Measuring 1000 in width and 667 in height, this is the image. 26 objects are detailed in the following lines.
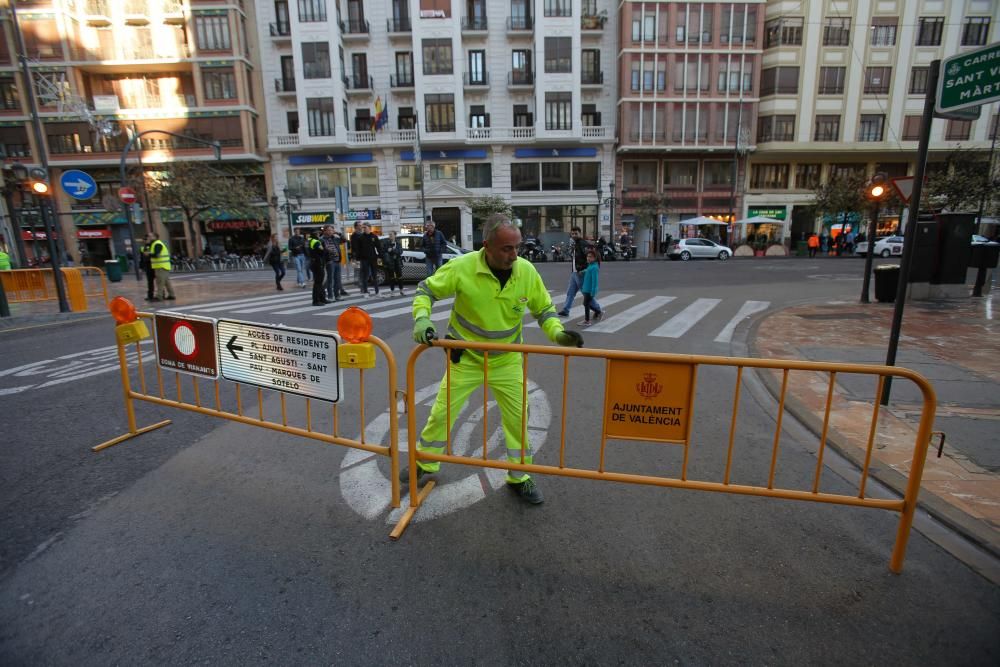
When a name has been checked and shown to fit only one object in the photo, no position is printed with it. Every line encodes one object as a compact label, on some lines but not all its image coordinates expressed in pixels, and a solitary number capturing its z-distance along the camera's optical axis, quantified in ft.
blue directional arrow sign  35.42
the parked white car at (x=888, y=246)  94.22
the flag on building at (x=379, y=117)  109.60
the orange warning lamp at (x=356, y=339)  9.80
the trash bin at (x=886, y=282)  35.50
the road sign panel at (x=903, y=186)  24.47
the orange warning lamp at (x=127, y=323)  13.28
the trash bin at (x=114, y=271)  68.03
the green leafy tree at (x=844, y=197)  102.83
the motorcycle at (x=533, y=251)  99.50
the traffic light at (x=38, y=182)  34.39
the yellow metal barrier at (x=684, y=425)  8.05
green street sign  11.64
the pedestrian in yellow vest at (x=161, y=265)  39.83
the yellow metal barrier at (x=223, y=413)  9.87
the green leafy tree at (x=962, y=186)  87.15
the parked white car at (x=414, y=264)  50.90
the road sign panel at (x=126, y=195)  57.47
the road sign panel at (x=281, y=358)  10.58
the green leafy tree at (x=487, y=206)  113.91
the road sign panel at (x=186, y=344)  12.30
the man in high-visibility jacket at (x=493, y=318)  10.11
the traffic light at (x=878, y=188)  33.24
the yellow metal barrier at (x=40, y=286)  37.29
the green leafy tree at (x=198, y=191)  97.09
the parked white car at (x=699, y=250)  99.81
